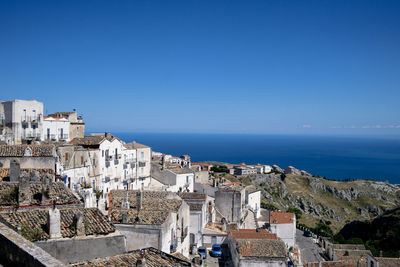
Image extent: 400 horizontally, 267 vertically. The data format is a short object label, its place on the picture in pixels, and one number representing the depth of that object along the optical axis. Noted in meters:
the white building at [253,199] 48.96
